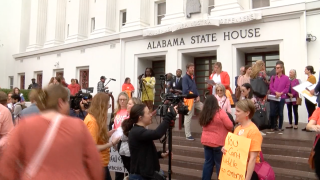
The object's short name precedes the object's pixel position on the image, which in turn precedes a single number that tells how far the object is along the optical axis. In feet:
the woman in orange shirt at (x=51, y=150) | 6.05
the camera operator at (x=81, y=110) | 17.28
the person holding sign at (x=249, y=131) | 11.00
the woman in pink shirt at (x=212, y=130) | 15.06
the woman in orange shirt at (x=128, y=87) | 45.52
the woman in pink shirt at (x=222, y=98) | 20.47
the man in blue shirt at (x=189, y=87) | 24.81
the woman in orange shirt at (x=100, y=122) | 12.02
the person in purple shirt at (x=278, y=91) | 25.36
